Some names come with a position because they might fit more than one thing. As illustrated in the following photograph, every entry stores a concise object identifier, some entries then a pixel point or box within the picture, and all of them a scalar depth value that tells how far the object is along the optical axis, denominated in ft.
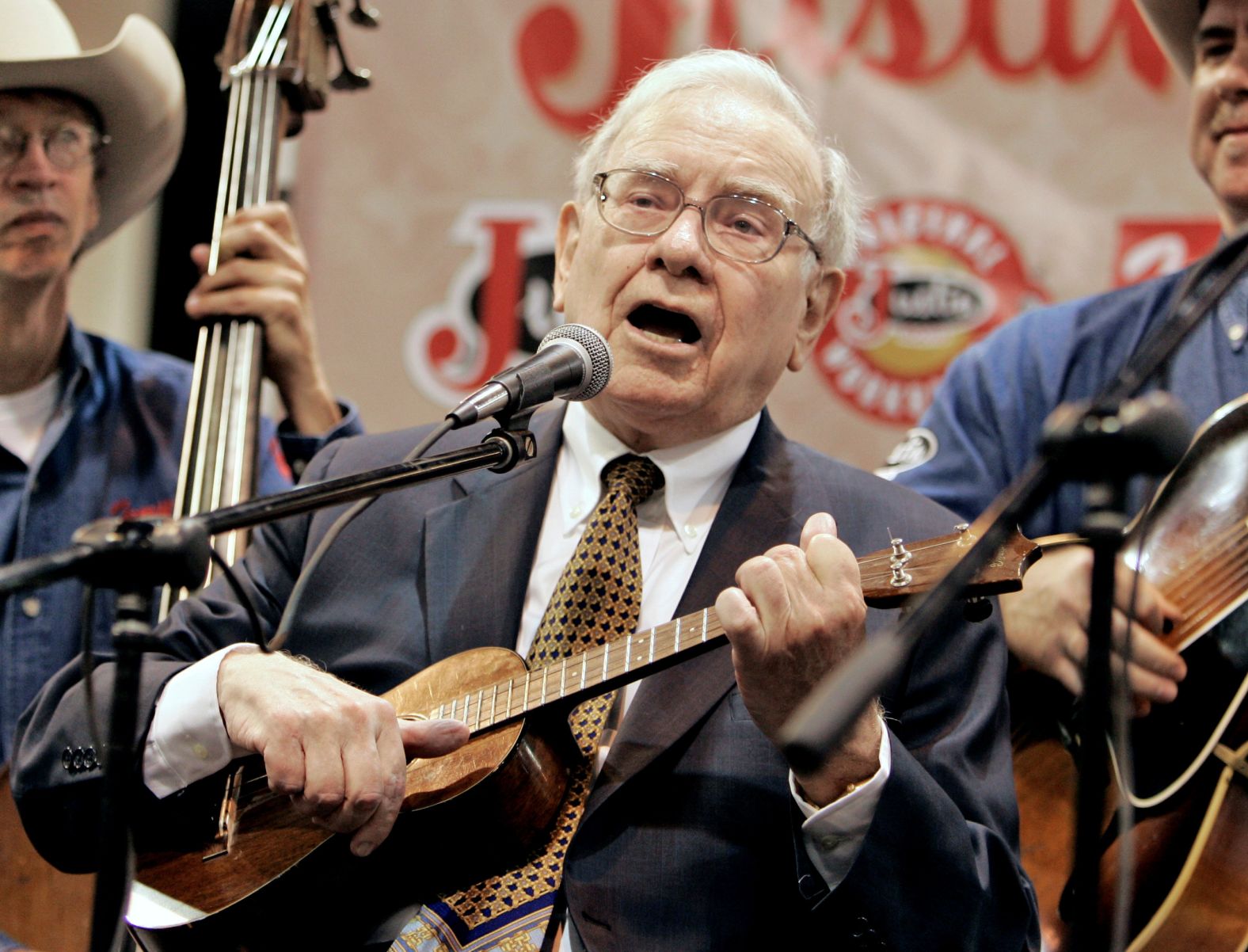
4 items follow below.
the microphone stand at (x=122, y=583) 6.41
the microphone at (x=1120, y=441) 6.08
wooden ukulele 7.10
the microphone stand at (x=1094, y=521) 6.11
